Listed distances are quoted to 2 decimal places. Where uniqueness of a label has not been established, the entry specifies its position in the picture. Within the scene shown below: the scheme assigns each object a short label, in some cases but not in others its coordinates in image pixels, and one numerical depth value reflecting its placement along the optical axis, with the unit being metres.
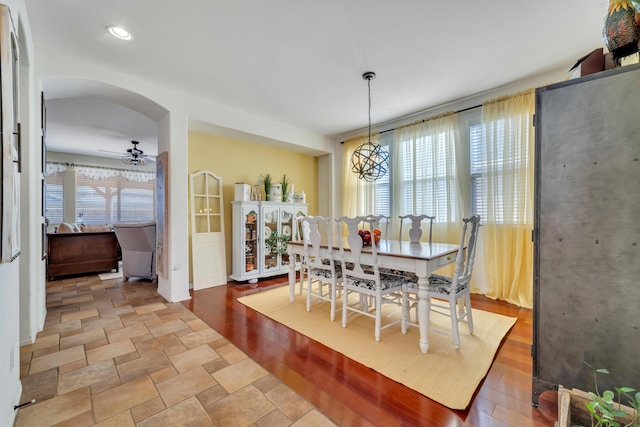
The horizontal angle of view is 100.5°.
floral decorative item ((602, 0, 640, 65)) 1.27
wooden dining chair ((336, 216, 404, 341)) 2.29
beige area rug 1.71
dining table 2.05
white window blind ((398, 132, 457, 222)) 3.75
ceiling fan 5.61
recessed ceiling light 2.23
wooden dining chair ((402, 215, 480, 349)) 2.11
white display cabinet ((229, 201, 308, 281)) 4.16
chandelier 2.93
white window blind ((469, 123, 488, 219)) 3.45
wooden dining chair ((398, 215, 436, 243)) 3.10
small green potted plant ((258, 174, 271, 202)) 4.62
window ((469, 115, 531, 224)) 3.15
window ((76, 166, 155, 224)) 6.90
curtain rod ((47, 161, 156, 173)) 6.63
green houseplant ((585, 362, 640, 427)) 0.81
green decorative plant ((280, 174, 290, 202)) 4.84
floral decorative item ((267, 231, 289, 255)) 4.50
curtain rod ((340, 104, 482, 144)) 3.55
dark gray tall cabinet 1.23
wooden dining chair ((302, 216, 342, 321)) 2.68
